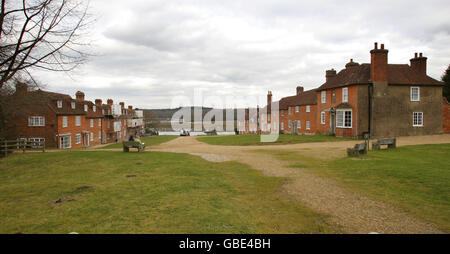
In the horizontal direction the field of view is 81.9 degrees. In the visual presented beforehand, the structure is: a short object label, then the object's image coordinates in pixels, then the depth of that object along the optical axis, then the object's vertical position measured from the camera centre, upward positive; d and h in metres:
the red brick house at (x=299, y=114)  43.03 +2.06
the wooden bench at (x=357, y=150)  15.78 -1.55
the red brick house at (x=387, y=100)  29.39 +2.89
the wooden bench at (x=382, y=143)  18.48 -1.31
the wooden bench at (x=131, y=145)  19.69 -1.49
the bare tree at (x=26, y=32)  9.06 +3.36
